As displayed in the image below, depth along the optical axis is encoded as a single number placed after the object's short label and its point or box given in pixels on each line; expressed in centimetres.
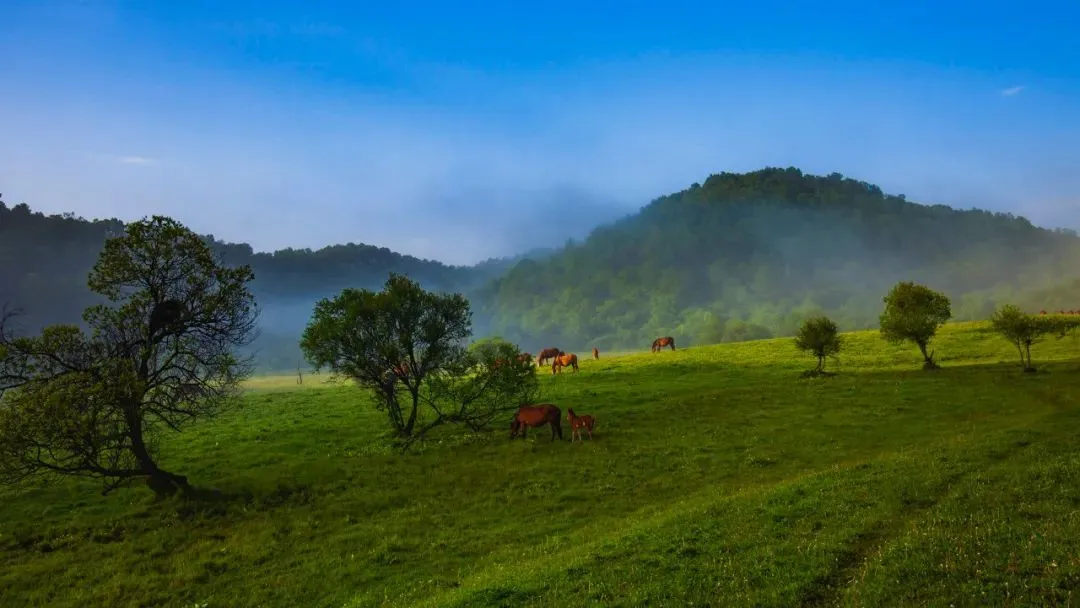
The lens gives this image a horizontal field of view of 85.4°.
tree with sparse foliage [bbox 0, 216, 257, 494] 2283
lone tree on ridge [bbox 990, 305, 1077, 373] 4822
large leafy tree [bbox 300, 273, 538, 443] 3456
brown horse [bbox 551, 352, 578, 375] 6512
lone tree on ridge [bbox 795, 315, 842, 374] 5238
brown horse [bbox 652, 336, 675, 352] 8061
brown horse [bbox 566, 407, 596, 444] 3372
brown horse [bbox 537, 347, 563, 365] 7119
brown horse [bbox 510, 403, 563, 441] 3462
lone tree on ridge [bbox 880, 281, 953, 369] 5153
